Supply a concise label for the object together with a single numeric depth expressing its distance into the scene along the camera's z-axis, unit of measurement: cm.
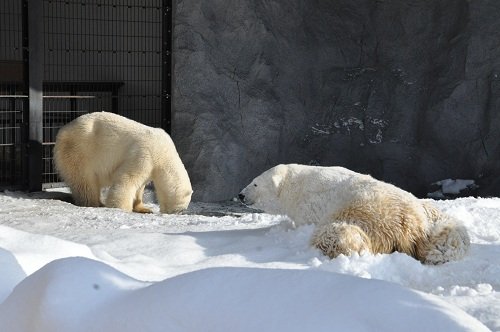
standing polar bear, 1596
